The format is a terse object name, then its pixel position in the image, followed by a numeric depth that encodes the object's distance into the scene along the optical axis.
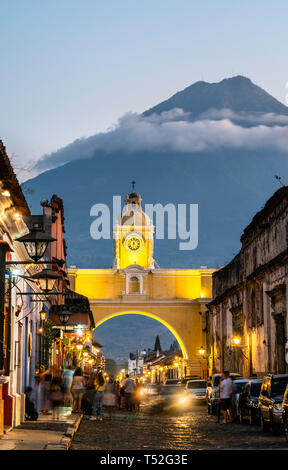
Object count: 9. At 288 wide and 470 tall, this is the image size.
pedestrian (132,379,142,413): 35.47
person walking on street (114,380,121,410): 38.88
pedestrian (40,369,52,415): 29.36
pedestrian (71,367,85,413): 29.21
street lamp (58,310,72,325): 31.58
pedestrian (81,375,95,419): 31.33
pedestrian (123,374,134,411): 35.66
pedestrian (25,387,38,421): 25.08
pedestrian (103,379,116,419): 29.94
